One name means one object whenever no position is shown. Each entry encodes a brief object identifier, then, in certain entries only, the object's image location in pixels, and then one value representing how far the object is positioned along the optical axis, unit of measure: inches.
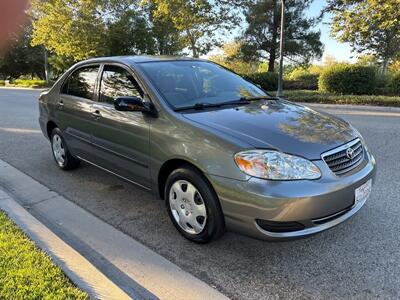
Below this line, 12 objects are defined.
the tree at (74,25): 1060.5
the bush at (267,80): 760.3
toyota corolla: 110.2
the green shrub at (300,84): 794.8
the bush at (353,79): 602.5
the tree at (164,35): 1049.9
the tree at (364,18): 527.5
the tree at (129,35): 1088.2
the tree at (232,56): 1022.3
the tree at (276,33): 948.0
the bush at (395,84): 574.9
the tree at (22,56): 1978.3
